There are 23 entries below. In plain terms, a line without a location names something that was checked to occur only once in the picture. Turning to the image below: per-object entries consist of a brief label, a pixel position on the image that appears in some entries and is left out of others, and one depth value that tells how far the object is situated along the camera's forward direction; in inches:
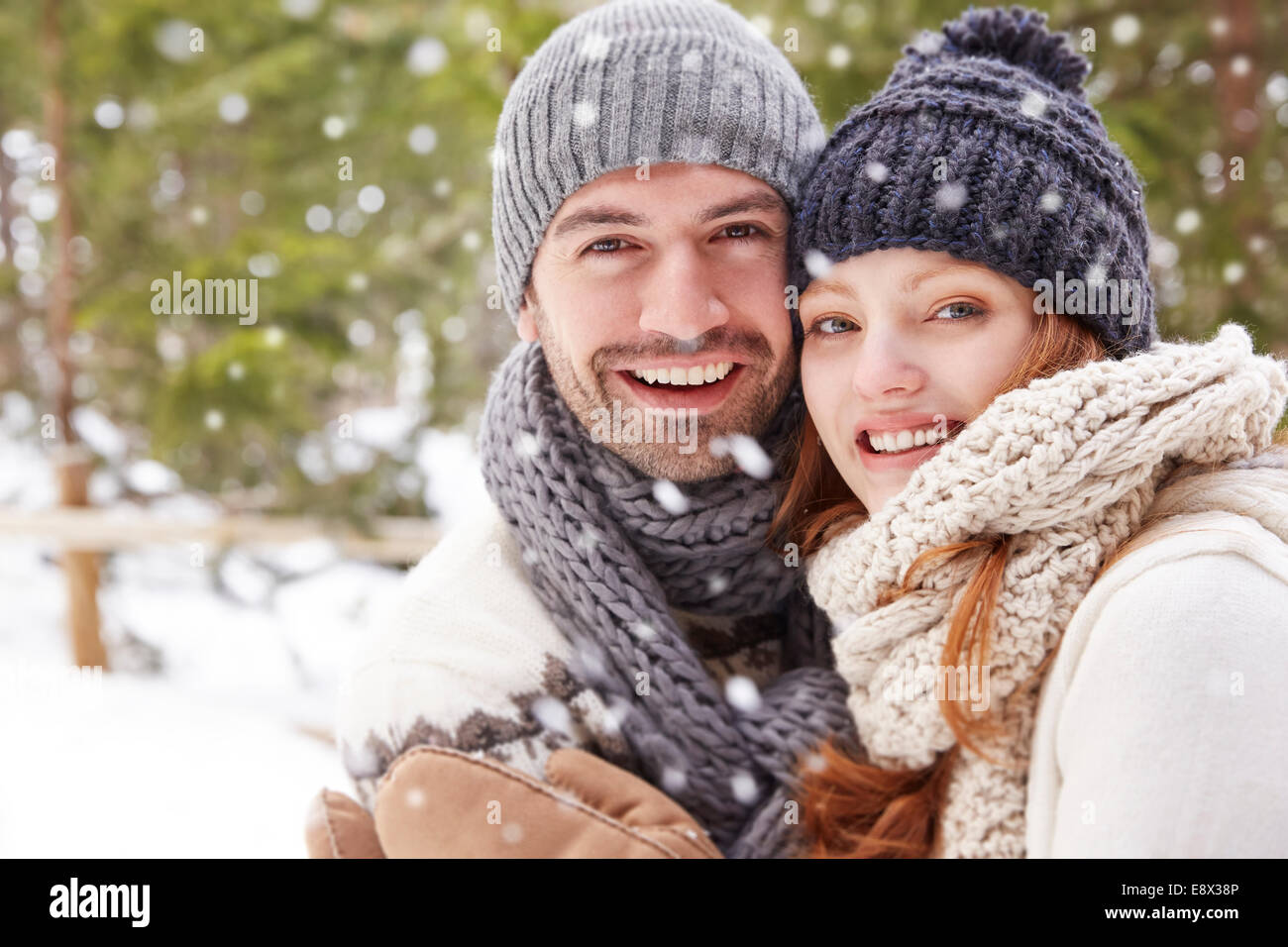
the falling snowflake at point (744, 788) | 31.8
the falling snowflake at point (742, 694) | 32.6
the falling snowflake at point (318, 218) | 72.8
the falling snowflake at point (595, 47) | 32.7
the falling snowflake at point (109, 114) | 65.2
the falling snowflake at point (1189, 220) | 46.1
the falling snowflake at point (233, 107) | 64.9
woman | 25.7
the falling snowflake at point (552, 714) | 32.2
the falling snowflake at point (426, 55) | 64.8
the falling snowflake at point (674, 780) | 31.9
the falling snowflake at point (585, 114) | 32.3
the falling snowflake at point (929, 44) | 32.0
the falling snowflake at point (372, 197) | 71.7
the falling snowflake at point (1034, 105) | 29.7
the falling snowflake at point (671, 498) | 33.2
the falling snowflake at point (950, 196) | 28.9
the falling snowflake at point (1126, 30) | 48.7
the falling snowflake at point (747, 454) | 33.4
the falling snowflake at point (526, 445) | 33.8
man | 32.0
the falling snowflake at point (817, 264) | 30.7
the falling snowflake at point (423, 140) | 70.1
